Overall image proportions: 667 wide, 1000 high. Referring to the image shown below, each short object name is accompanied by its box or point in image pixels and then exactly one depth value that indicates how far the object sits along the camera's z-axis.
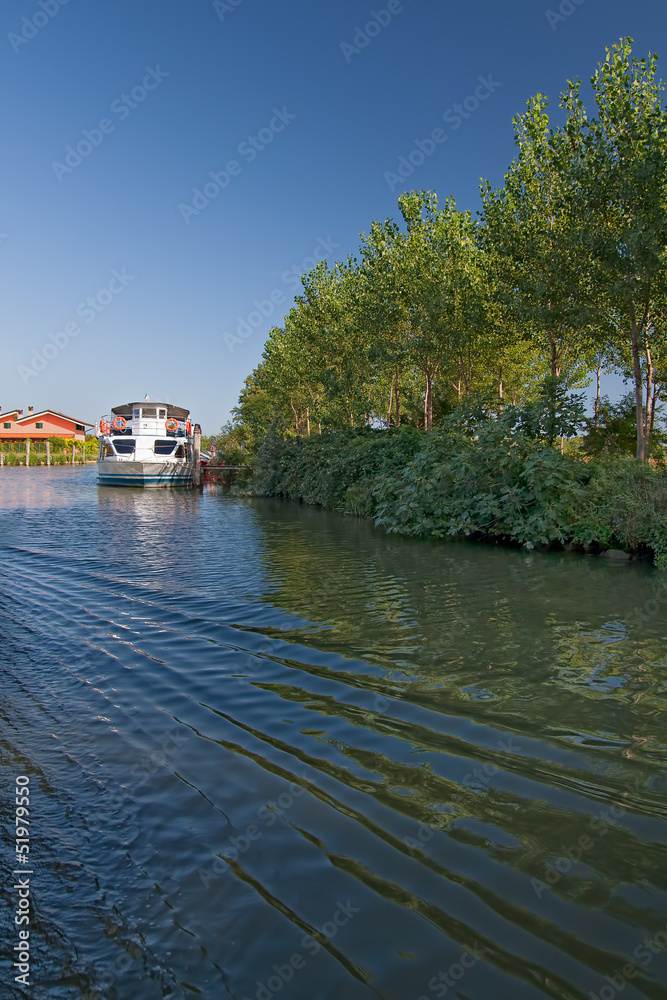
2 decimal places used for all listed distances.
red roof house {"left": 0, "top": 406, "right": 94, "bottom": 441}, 98.00
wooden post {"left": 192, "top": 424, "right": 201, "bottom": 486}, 56.50
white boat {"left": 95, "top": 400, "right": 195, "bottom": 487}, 49.91
